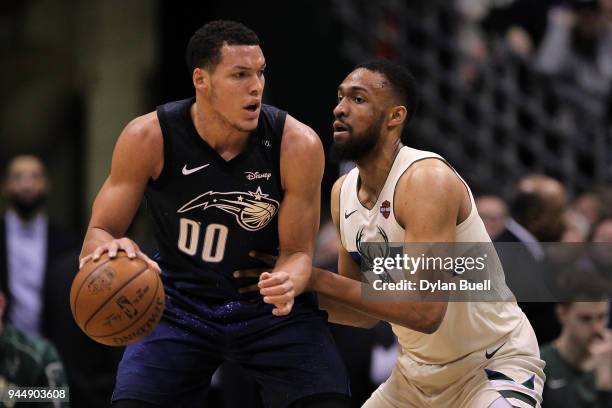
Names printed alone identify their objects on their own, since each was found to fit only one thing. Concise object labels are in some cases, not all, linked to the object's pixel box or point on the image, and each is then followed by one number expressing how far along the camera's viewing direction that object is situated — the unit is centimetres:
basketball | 1030
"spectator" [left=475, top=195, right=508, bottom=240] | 1767
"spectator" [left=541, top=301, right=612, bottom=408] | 1427
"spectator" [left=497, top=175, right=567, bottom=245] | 1650
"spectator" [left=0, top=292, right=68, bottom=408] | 1342
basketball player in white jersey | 1084
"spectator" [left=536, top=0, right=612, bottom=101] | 2331
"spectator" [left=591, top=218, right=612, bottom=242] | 1662
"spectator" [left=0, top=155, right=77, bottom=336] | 1852
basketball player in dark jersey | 1110
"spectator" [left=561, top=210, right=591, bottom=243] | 1755
